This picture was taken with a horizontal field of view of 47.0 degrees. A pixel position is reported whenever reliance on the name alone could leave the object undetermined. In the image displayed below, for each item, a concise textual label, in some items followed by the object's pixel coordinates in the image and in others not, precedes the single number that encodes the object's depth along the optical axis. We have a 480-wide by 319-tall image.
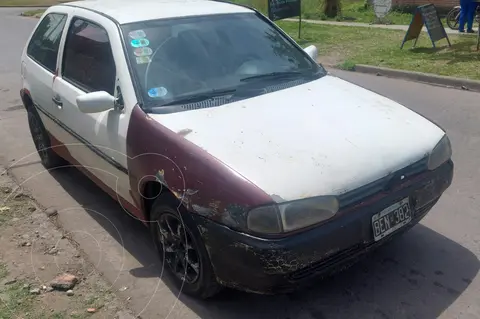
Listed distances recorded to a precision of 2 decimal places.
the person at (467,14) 13.20
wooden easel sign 11.03
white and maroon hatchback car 2.90
